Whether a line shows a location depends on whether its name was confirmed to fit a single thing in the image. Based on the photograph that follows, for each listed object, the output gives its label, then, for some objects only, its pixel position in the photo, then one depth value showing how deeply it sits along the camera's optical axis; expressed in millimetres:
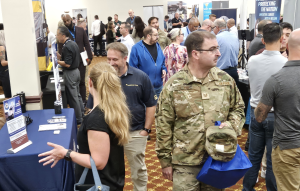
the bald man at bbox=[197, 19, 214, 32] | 6030
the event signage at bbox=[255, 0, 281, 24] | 6091
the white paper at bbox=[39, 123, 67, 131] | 2855
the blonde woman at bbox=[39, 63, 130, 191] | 1720
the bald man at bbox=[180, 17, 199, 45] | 6332
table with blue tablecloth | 2260
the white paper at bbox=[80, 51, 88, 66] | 5836
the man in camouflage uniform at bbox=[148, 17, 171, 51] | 6129
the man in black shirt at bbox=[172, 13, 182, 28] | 15061
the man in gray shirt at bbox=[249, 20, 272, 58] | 4518
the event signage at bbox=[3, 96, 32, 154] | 2242
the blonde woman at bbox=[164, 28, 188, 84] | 4715
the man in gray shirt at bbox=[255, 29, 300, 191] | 2098
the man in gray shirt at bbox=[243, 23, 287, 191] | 2613
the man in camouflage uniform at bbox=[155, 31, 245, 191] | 1910
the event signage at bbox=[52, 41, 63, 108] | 3379
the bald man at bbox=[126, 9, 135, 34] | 11236
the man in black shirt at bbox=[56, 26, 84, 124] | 5012
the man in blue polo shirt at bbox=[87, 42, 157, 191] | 2625
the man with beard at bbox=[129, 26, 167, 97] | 4320
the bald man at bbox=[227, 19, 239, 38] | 9047
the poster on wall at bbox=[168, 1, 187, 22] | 17578
